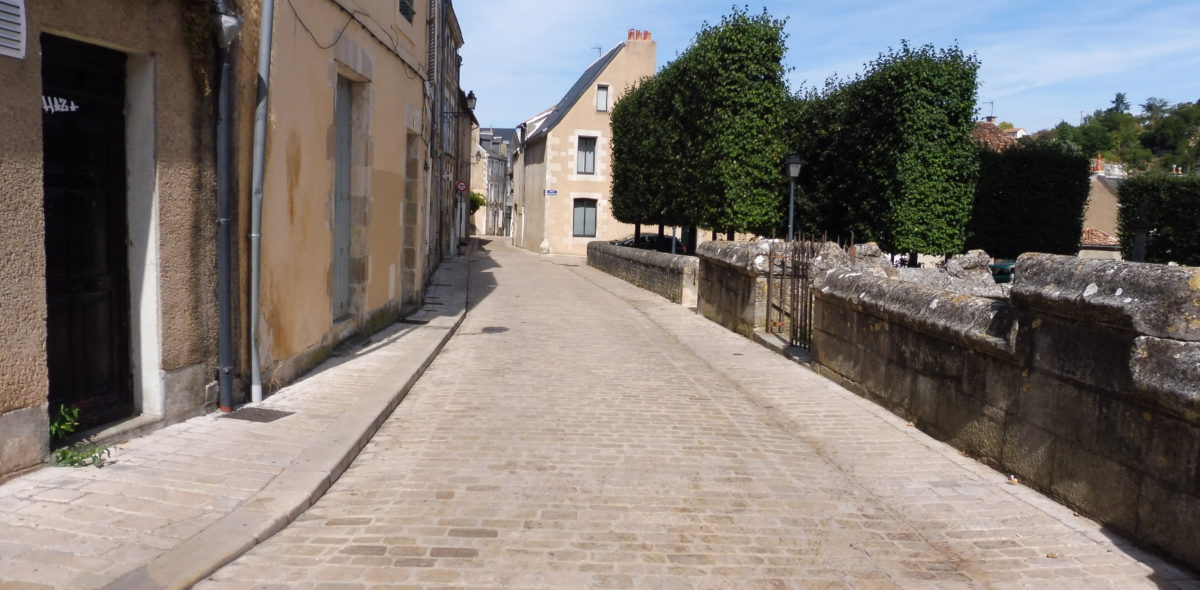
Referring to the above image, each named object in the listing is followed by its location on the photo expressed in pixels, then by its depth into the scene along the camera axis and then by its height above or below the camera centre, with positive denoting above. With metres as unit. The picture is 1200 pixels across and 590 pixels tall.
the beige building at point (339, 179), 7.08 +0.45
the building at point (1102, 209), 45.03 +1.67
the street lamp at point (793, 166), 17.33 +1.33
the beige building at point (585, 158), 38.50 +3.12
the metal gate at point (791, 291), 10.65 -0.76
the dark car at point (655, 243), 32.81 -0.52
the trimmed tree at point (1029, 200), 26.52 +1.20
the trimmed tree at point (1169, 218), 27.36 +0.78
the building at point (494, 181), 72.62 +3.77
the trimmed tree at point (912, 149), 19.69 +2.02
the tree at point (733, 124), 20.53 +2.62
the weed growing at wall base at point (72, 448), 4.71 -1.30
